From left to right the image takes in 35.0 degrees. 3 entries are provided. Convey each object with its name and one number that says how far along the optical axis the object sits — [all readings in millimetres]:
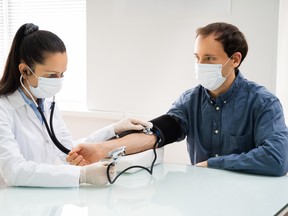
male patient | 1726
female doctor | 1702
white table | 1283
